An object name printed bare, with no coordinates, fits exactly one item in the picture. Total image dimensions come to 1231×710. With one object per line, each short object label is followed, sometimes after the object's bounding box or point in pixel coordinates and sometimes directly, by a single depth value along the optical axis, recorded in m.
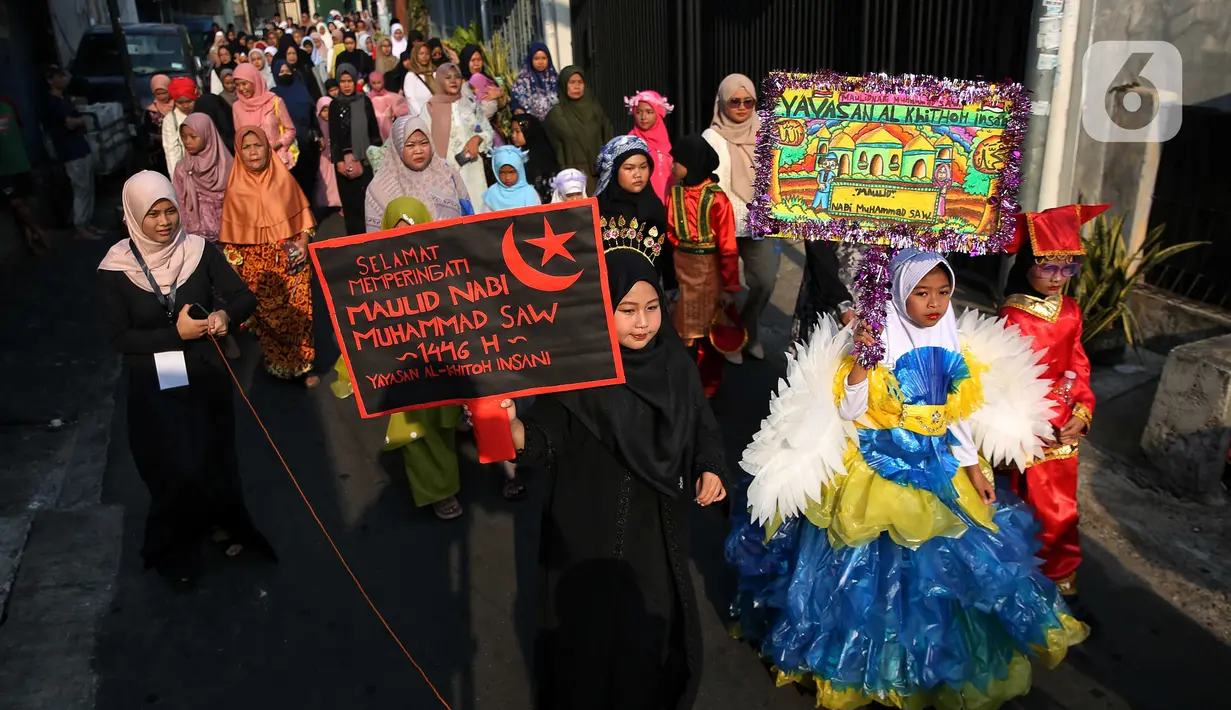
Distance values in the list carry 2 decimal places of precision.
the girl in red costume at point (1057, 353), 3.89
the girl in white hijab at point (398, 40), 20.31
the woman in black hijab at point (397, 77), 14.62
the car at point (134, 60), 17.61
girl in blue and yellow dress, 3.46
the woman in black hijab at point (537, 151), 9.74
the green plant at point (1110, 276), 6.27
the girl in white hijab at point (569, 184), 6.43
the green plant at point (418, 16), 32.78
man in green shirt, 10.84
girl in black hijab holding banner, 3.24
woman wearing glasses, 7.16
